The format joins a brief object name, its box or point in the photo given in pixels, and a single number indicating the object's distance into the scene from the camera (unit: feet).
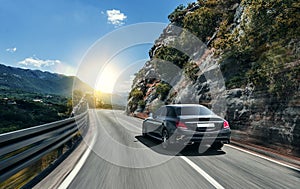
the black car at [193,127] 23.90
